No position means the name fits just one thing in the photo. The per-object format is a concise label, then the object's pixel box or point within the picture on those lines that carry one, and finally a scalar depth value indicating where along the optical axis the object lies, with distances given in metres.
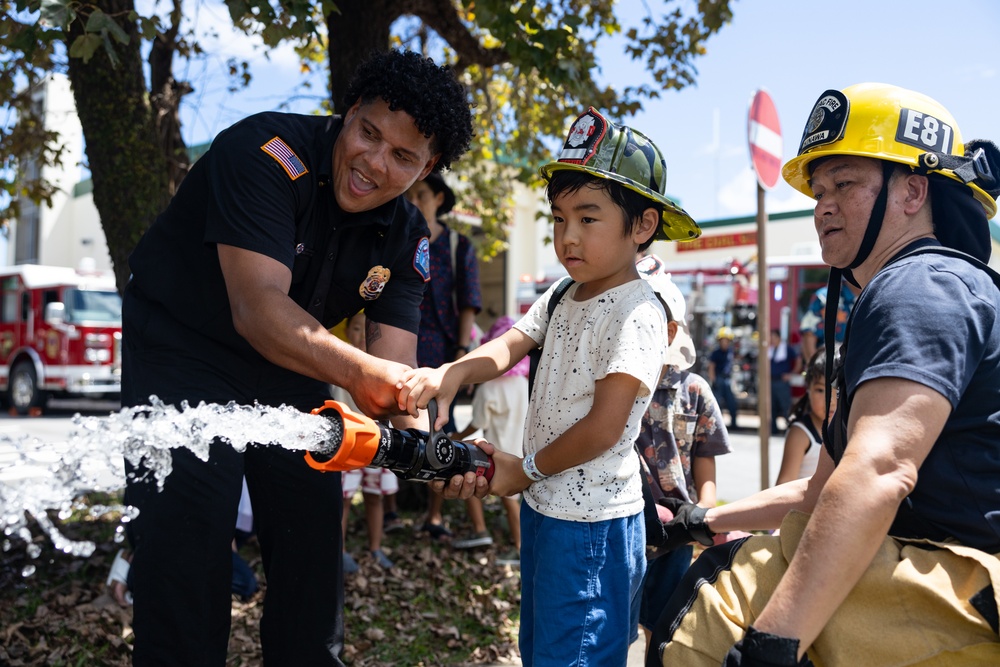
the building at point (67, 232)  22.92
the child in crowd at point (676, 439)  2.97
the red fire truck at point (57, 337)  14.49
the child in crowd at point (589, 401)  2.18
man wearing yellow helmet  1.46
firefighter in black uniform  2.29
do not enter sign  4.96
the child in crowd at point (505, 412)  5.28
